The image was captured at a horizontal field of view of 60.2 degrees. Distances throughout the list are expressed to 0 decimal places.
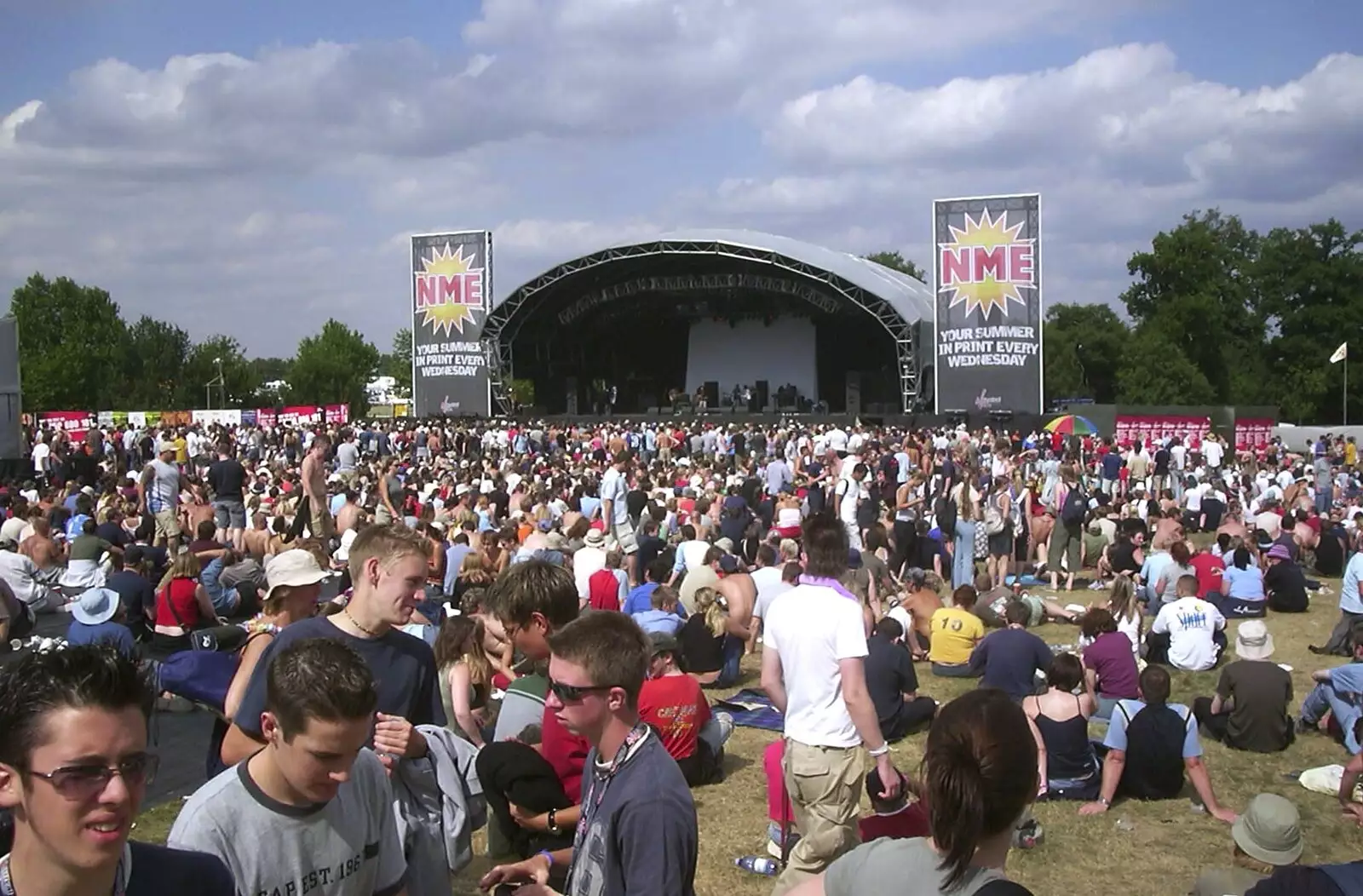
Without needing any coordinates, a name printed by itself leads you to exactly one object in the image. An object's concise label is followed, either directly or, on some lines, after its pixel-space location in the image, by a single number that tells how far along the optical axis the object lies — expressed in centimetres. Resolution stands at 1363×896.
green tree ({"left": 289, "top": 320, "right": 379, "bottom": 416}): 7181
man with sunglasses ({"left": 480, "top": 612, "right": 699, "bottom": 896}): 219
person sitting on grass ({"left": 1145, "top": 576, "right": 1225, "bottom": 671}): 891
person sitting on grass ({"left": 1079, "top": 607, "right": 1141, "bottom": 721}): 740
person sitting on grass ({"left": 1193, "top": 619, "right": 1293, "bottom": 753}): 706
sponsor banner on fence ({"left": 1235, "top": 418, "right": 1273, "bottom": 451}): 2808
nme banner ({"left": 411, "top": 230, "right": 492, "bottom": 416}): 3494
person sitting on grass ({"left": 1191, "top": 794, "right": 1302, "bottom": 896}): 429
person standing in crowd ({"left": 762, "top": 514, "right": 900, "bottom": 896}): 411
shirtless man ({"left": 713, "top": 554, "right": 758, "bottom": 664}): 898
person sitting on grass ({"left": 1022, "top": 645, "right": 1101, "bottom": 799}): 625
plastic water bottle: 527
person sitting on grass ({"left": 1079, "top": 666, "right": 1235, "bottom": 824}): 607
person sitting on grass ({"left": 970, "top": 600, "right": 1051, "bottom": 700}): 709
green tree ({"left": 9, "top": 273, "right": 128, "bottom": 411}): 6502
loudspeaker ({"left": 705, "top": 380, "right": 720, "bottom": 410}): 4147
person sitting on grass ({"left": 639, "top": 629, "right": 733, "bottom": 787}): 573
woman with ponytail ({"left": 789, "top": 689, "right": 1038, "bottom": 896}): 190
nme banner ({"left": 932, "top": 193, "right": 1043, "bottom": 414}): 2878
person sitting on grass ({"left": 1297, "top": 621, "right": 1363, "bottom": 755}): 677
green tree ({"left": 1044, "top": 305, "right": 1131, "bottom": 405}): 5444
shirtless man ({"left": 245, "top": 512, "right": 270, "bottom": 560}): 1106
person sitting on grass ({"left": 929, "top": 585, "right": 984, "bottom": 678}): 886
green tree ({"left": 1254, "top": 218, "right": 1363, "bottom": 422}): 4906
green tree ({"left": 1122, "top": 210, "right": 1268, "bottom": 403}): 5231
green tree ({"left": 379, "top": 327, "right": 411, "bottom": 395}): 8741
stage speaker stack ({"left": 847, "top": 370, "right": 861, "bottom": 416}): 3994
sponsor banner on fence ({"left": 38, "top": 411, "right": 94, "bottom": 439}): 3096
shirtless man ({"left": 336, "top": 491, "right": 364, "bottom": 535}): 1147
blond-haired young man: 293
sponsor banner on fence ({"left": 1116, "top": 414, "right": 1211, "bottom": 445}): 2833
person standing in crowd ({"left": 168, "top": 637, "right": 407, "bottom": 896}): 208
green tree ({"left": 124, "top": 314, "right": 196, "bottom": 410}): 6362
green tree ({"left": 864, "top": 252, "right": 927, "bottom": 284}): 7989
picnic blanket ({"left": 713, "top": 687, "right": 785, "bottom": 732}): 777
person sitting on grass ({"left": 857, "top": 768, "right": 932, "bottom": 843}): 371
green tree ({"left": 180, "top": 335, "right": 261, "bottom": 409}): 6694
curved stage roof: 3247
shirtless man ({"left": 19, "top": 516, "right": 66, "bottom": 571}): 1071
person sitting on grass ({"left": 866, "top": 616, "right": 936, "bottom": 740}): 669
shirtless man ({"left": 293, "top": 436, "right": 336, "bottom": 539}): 1069
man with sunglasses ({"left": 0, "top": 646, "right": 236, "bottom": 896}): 154
